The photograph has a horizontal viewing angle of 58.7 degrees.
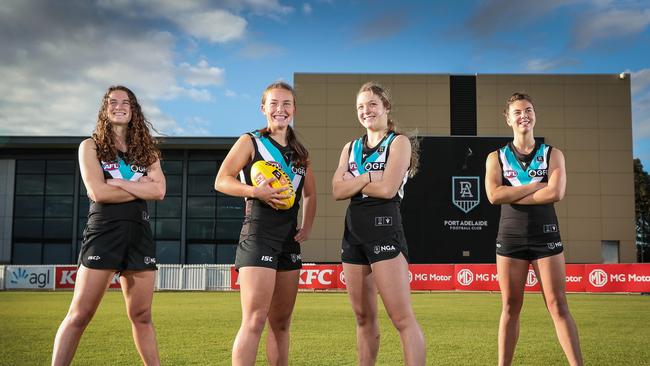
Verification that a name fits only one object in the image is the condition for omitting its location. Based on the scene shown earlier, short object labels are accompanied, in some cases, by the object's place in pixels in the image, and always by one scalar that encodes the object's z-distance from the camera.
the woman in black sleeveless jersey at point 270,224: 4.16
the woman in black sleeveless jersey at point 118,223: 4.46
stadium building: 36.09
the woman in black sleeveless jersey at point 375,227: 4.26
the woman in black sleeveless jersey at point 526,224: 5.16
